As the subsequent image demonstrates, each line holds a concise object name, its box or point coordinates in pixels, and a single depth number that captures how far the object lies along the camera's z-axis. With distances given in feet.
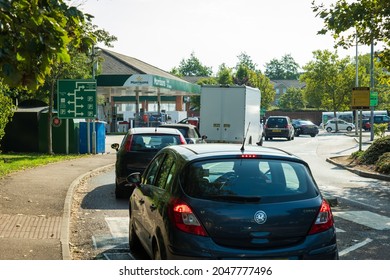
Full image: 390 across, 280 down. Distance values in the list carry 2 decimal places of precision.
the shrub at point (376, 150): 78.64
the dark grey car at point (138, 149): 45.85
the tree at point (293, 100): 389.39
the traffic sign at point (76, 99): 89.56
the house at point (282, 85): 527.81
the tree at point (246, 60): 627.05
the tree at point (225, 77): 320.50
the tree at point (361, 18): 62.03
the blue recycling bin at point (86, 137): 91.25
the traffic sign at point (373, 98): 118.01
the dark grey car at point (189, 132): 65.39
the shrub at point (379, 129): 121.70
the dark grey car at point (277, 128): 158.10
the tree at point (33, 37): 25.02
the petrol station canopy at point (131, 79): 133.80
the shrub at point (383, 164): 69.09
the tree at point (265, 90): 334.85
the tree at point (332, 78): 234.79
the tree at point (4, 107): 64.54
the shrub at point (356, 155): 88.21
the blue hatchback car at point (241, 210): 18.63
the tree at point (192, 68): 629.92
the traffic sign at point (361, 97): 88.22
